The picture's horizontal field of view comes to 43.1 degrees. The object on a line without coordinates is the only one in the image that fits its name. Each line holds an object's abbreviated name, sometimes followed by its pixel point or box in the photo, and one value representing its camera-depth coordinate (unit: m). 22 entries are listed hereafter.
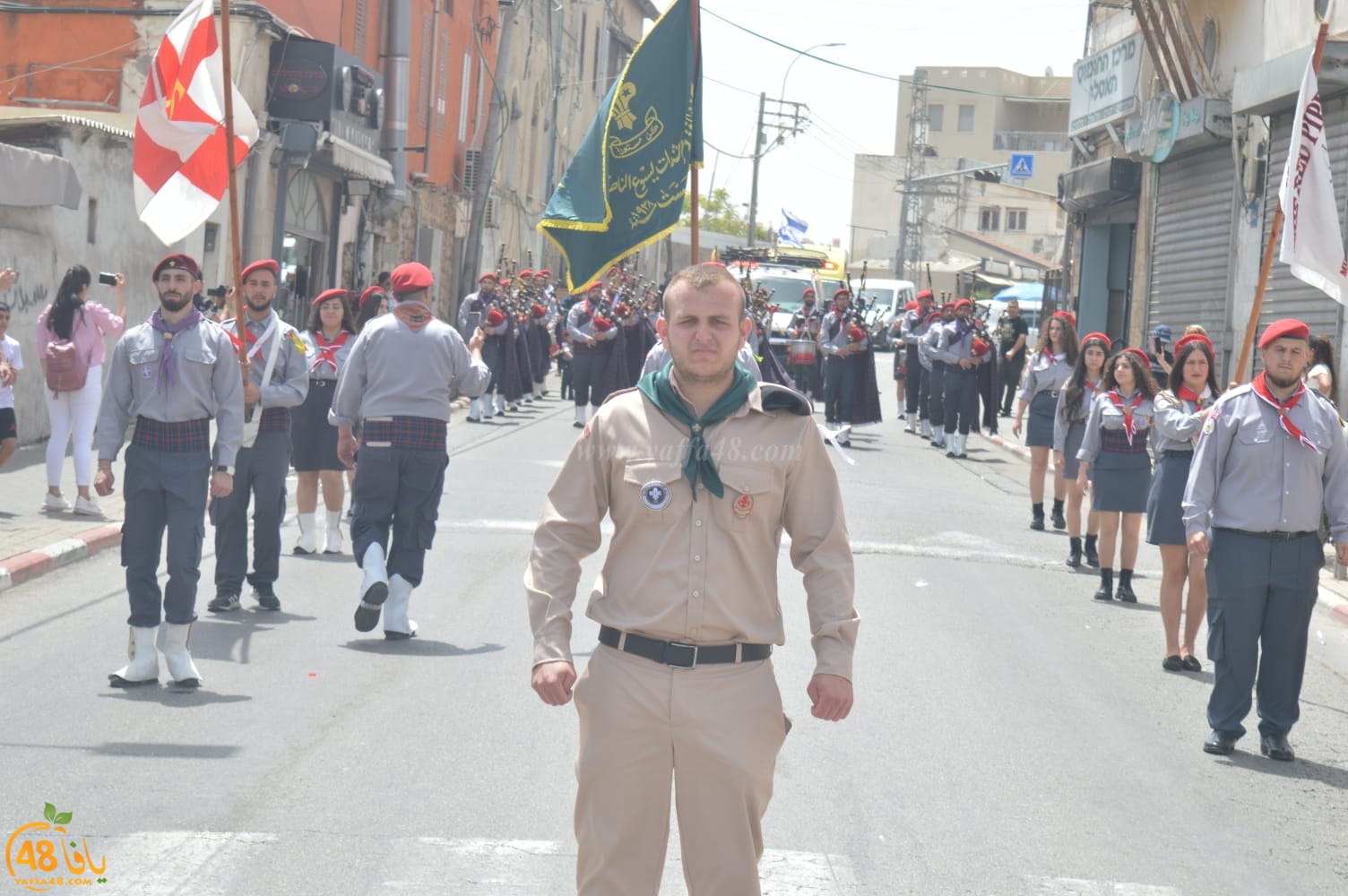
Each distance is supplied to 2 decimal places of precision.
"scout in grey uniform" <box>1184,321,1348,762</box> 7.69
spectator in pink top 12.94
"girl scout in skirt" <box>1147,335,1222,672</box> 9.48
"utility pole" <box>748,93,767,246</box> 71.25
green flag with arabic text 8.50
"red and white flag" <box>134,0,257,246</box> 9.52
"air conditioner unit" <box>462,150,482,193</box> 42.62
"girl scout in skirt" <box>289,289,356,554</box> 11.70
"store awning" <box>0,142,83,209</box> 15.73
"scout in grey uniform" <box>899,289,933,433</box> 25.88
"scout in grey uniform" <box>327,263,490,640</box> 9.13
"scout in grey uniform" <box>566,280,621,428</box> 22.58
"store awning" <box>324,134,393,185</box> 26.98
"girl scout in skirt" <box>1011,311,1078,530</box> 15.15
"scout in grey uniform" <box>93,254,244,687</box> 7.75
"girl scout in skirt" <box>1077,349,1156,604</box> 11.34
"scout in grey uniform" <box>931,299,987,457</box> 22.77
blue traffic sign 48.08
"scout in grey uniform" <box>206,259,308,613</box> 9.79
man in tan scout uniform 4.14
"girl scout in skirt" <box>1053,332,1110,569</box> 13.11
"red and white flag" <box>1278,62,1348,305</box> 8.65
